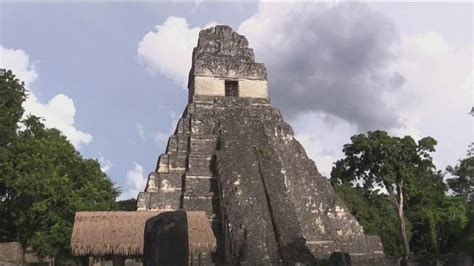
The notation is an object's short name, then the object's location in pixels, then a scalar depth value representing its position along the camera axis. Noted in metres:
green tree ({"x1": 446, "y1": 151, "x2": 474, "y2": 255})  26.73
